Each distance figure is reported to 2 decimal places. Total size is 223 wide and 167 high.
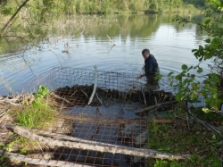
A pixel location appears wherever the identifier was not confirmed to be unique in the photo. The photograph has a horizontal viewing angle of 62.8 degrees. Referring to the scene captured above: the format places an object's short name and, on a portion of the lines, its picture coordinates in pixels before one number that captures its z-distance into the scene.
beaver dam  3.43
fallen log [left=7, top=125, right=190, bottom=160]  3.18
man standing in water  6.64
